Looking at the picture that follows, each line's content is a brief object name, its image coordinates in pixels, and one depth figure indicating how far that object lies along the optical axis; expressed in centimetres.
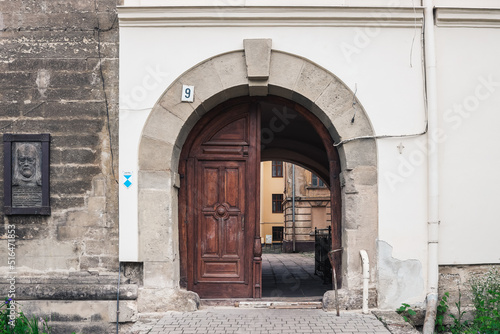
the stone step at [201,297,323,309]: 581
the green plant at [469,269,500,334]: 523
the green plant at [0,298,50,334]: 532
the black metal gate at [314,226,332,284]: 776
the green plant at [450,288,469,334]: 554
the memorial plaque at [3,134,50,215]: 567
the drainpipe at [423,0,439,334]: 552
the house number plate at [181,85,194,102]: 571
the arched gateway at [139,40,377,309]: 563
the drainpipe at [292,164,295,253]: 2231
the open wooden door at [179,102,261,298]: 613
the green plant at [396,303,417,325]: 548
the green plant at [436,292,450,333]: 554
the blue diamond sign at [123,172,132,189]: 562
